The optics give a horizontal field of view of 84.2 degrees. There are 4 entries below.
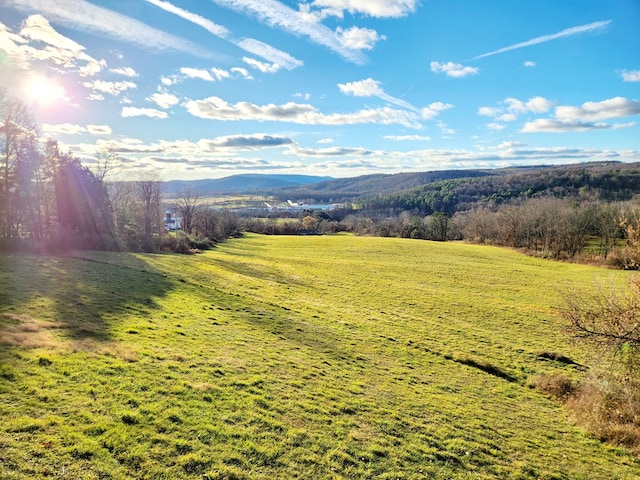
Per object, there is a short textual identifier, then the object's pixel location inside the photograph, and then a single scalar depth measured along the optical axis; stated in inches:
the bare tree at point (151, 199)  2418.8
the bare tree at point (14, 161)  1321.9
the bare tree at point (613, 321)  516.4
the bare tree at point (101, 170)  1961.1
